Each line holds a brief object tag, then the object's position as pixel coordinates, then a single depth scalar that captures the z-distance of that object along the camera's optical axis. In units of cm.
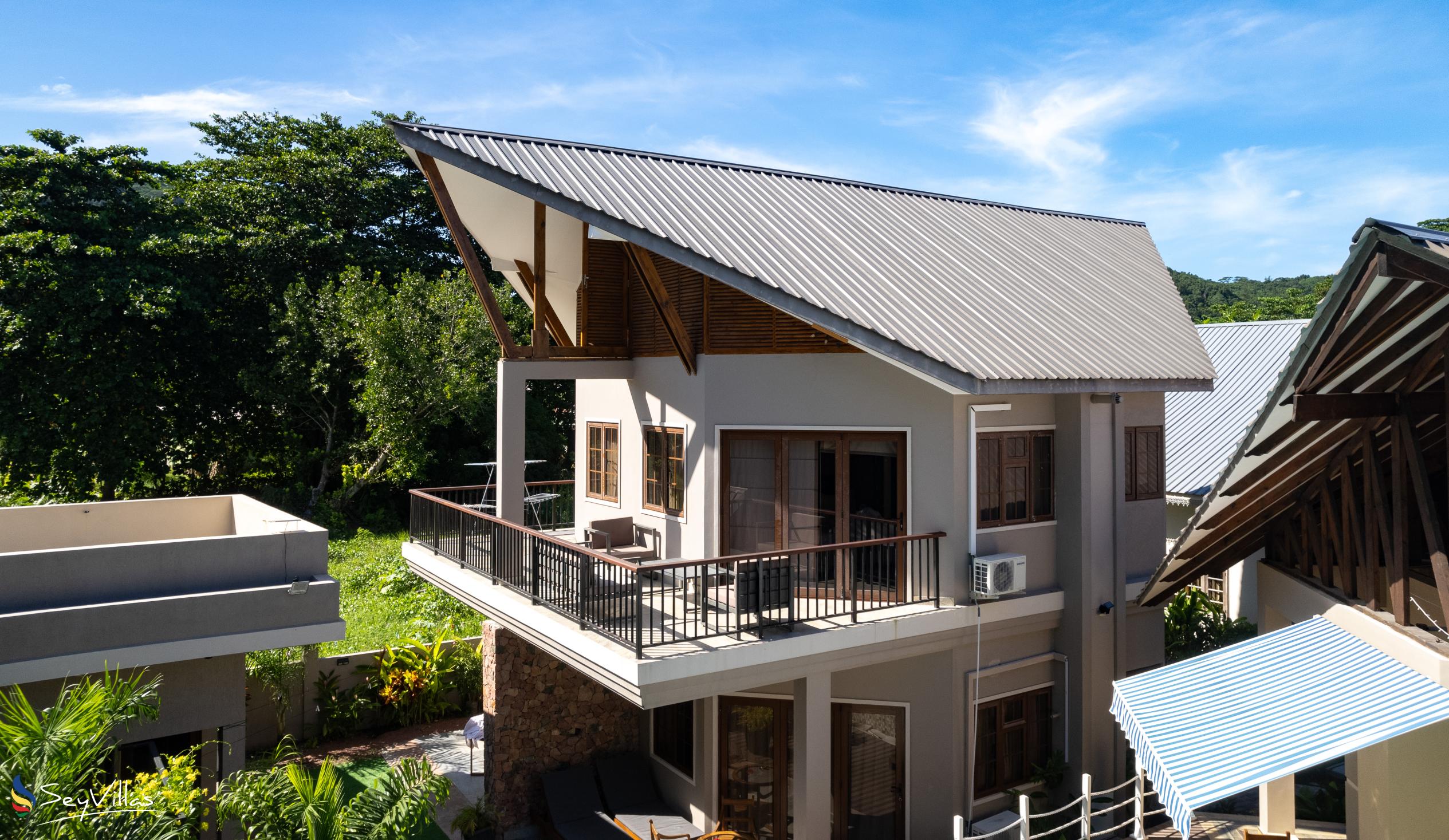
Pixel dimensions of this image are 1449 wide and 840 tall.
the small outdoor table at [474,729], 1614
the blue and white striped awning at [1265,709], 741
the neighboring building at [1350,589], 714
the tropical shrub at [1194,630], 1705
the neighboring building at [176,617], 1106
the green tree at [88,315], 2741
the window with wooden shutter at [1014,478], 1231
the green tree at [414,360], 3003
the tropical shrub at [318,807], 689
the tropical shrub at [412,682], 1886
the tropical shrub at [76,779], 591
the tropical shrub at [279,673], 1748
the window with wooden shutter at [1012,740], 1278
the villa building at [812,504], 1116
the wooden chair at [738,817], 1340
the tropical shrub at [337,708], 1822
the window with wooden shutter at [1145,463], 1416
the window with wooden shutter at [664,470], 1409
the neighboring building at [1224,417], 1998
